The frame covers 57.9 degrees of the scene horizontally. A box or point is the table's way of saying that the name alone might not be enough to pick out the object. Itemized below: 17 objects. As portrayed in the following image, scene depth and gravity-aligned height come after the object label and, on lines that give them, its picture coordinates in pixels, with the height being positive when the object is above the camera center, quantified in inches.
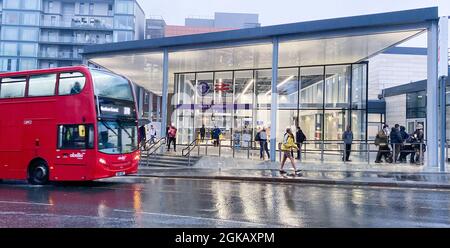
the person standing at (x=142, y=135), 917.8 -8.7
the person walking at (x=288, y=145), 606.9 -16.1
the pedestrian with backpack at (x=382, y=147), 743.1 -20.5
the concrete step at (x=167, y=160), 802.8 -57.8
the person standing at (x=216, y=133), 1094.1 -0.7
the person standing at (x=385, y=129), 759.7 +13.2
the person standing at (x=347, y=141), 777.6 -10.9
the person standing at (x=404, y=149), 751.1 -23.6
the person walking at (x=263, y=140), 806.5 -12.7
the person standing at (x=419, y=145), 719.1 -16.0
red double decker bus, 503.5 +6.0
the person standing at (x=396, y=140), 748.0 -7.0
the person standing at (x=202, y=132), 1142.3 +1.2
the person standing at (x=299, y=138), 784.3 -7.1
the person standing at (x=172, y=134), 890.7 -4.6
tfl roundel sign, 1206.3 +132.1
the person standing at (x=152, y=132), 1022.1 -1.3
